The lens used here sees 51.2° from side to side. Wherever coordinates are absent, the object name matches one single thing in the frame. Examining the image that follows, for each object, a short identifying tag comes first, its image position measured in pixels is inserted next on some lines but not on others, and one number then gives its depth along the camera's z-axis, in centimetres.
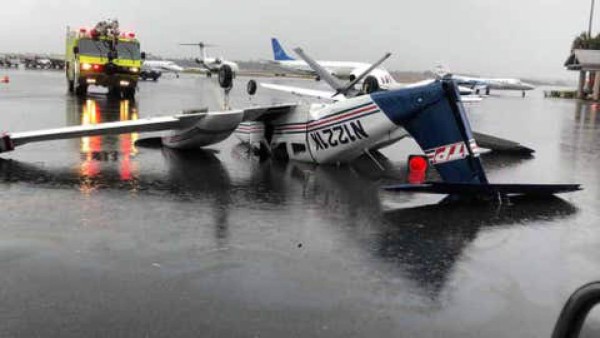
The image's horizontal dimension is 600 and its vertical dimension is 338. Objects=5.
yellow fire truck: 2997
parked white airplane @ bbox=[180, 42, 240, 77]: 6366
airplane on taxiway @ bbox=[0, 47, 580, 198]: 970
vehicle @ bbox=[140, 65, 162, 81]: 6419
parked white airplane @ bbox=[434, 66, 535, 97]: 6925
